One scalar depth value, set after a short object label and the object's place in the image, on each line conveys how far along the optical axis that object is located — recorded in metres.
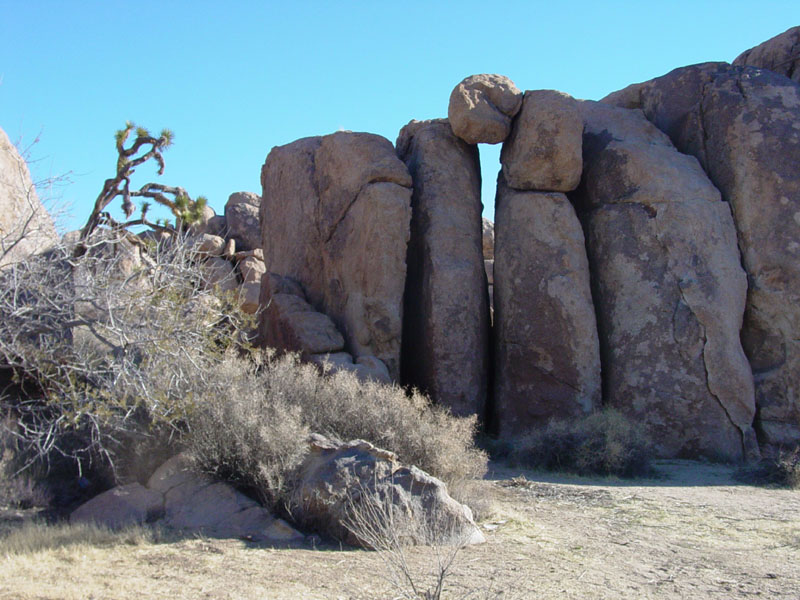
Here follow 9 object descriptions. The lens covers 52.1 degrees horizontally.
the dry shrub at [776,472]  8.94
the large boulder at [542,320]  11.84
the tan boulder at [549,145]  12.47
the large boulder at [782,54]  14.60
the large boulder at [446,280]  12.23
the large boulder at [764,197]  11.53
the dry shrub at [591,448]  9.46
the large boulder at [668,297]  11.23
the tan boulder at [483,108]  12.81
